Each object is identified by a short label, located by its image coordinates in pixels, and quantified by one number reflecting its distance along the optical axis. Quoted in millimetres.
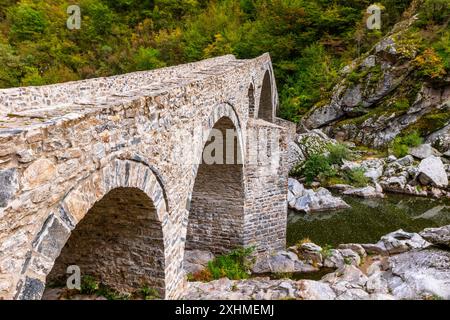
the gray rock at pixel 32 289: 2656
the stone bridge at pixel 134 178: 2711
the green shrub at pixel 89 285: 5492
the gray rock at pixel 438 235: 9438
